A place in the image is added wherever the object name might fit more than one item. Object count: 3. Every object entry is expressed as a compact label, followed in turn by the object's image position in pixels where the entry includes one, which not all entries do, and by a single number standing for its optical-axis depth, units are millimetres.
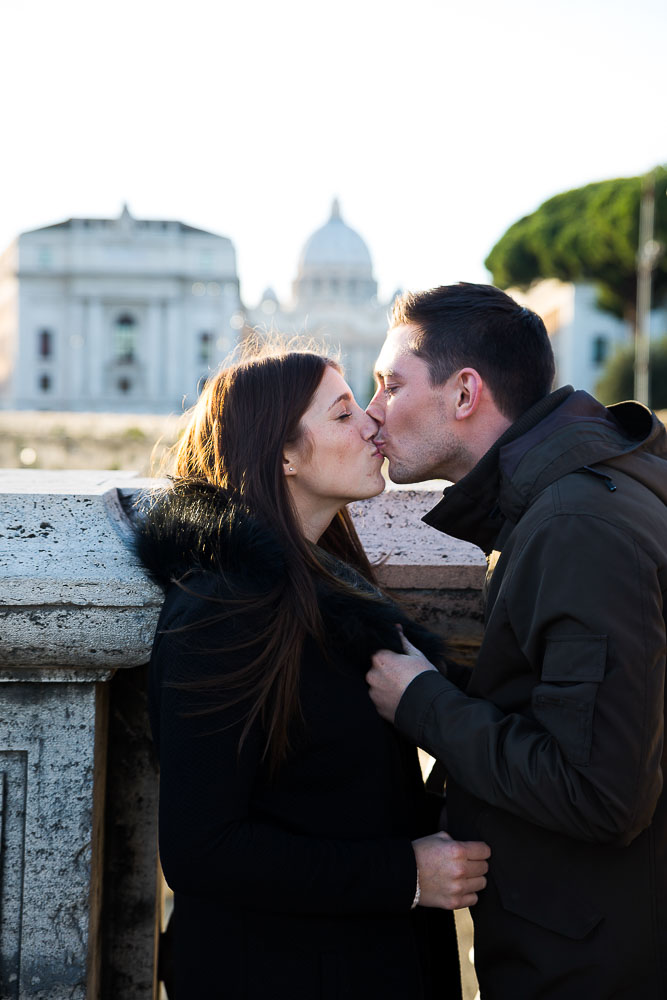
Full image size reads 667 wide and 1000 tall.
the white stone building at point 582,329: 33625
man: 1384
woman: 1495
